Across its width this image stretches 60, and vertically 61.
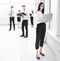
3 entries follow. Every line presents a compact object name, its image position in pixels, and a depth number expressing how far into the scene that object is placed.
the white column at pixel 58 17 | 5.22
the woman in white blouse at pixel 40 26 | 4.94
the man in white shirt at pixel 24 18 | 8.37
